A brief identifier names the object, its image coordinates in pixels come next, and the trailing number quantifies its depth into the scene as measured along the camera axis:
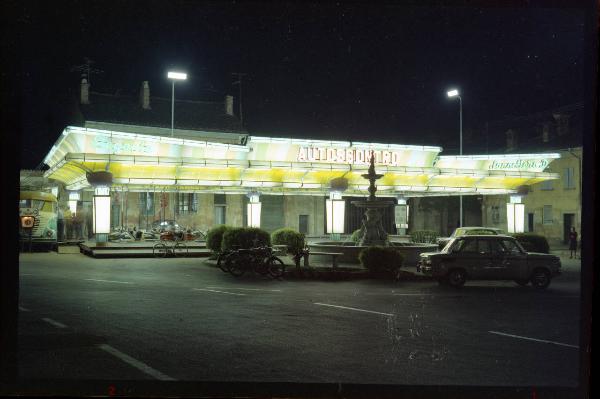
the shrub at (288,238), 27.28
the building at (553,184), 46.50
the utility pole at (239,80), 63.51
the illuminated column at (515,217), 38.09
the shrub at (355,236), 34.53
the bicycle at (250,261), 21.27
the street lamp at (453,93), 43.47
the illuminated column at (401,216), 41.16
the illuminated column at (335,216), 35.16
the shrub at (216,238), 28.14
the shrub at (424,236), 40.28
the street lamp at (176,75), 39.88
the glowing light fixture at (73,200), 39.84
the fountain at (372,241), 26.64
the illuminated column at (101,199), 29.06
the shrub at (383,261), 21.42
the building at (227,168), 31.53
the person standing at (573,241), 33.59
